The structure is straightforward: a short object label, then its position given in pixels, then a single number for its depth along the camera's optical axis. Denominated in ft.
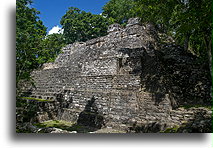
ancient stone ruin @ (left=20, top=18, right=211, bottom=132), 14.56
